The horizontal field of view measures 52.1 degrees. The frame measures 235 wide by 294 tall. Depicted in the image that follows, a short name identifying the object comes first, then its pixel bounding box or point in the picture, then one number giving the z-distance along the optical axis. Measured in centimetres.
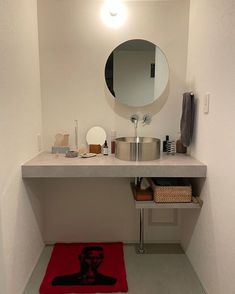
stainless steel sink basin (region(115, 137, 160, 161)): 181
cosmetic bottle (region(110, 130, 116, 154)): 208
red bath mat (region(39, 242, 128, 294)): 170
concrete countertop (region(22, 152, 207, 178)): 168
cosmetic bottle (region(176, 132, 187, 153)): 211
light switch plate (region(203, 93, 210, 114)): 163
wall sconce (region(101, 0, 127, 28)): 198
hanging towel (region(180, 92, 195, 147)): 188
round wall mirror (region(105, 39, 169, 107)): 204
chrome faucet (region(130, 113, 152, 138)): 213
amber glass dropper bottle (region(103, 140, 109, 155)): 205
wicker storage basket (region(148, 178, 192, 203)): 179
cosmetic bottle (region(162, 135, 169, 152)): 212
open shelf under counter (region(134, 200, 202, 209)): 178
